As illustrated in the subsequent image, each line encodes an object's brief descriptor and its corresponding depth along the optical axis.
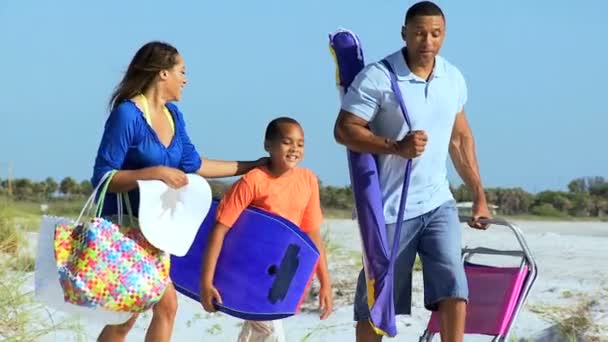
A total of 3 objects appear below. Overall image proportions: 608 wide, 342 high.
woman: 10.74
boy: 11.41
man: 11.13
